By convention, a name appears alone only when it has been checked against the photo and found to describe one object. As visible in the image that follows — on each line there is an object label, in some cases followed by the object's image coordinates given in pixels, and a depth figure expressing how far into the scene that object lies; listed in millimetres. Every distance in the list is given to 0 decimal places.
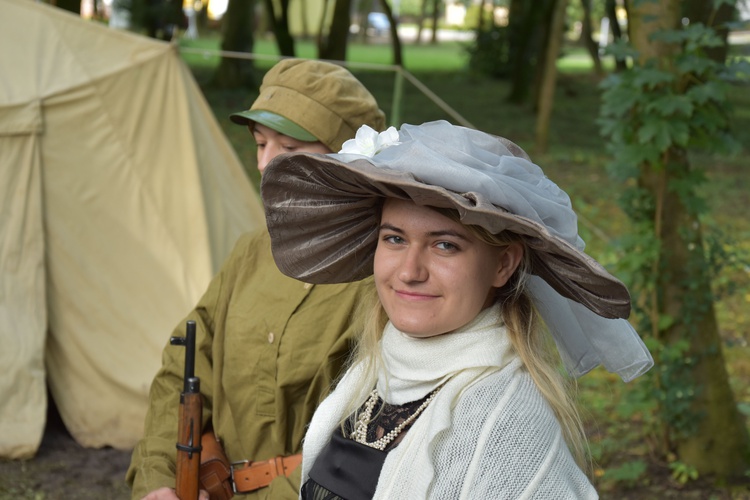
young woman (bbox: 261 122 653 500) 1823
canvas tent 5379
